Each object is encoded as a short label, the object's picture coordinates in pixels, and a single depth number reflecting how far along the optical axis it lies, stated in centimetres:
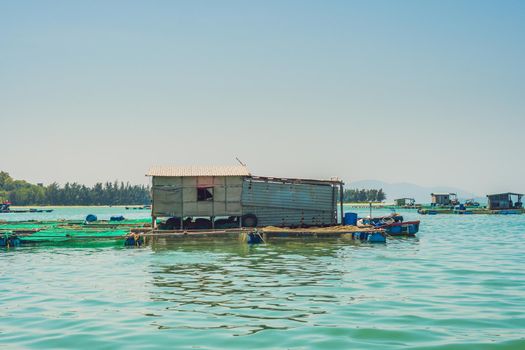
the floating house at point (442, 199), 11409
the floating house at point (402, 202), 13569
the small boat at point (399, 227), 4097
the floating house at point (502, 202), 9156
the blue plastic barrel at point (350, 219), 3916
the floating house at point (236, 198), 3719
